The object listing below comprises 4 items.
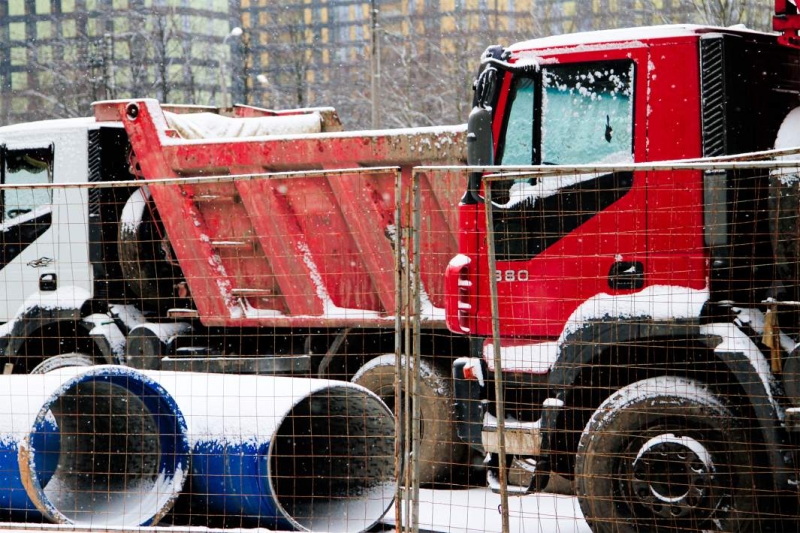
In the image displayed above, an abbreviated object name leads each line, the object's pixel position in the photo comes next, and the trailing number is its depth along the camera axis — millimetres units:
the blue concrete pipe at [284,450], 13484
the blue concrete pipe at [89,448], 13273
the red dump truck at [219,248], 17297
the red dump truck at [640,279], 11766
